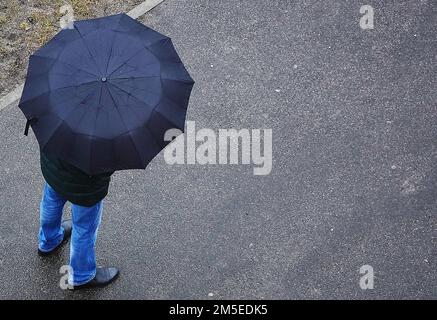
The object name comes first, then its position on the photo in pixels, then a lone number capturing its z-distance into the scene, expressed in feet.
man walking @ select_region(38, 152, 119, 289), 26.96
